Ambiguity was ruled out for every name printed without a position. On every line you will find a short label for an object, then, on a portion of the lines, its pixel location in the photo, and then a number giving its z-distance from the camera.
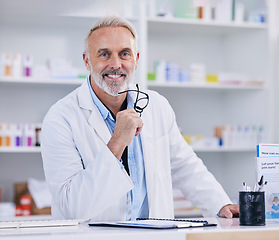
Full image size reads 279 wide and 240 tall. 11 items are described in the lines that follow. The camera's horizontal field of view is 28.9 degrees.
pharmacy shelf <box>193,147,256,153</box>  4.12
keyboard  1.55
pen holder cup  1.63
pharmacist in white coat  2.02
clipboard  1.50
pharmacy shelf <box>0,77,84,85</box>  3.80
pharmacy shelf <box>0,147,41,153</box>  3.79
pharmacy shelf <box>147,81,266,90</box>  4.04
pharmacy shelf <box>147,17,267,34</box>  4.10
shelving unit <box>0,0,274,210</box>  4.02
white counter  1.35
